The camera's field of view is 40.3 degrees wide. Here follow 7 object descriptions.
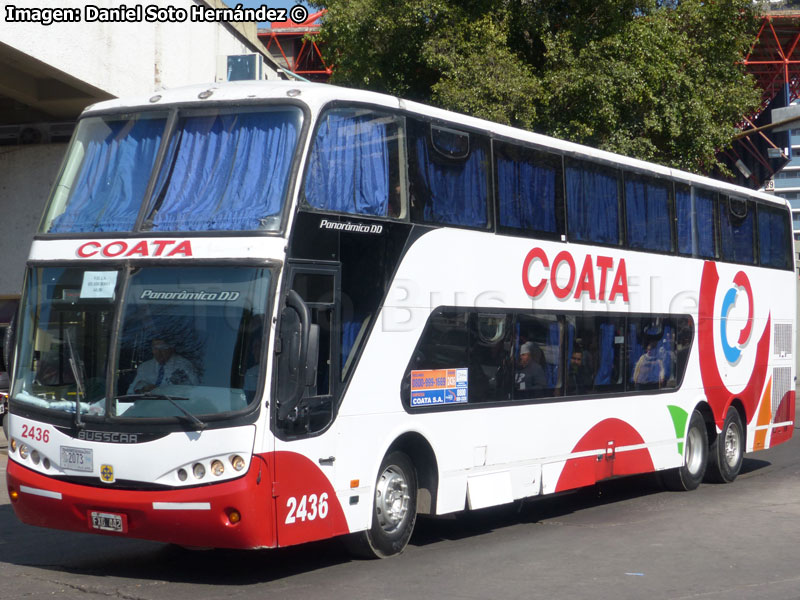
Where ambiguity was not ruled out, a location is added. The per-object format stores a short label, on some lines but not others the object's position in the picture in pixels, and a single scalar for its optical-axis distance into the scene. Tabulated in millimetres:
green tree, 19828
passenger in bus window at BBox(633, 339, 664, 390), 13328
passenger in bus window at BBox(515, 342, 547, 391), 11156
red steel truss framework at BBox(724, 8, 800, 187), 58781
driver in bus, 7918
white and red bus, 7906
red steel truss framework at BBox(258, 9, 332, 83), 55062
